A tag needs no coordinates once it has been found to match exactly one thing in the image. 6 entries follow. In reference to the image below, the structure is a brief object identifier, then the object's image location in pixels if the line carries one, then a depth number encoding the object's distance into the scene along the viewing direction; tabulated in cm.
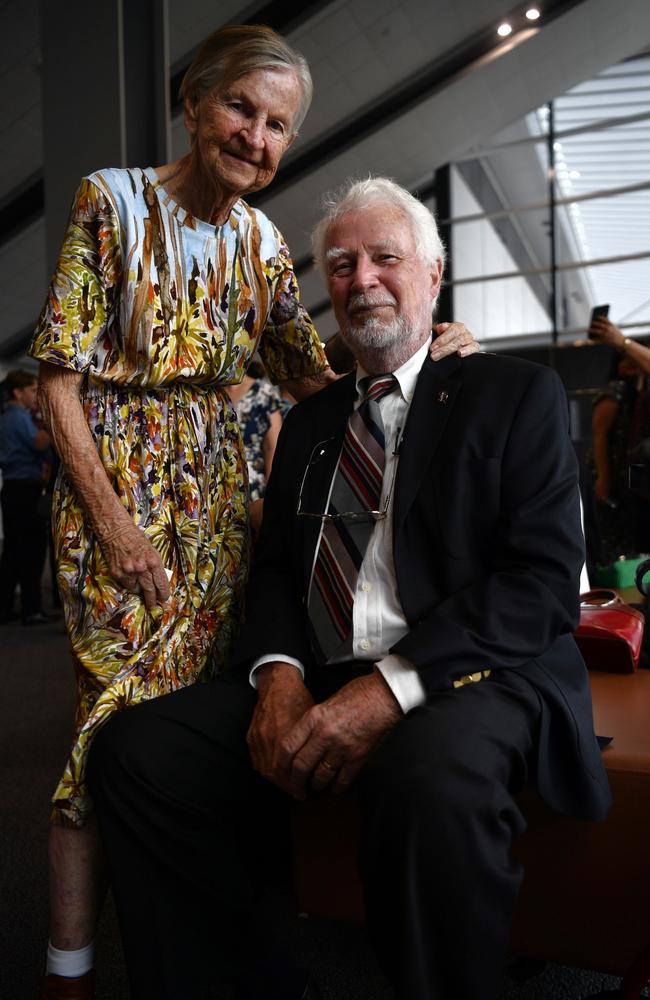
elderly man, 111
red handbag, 184
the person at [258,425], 292
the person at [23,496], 579
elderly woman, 144
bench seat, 128
